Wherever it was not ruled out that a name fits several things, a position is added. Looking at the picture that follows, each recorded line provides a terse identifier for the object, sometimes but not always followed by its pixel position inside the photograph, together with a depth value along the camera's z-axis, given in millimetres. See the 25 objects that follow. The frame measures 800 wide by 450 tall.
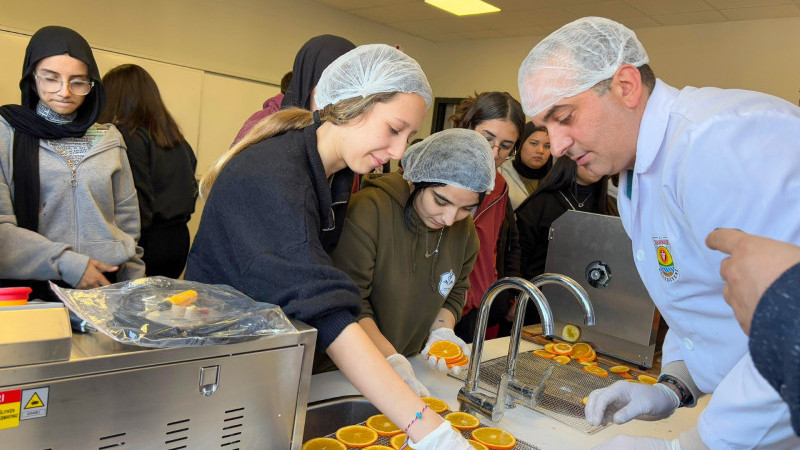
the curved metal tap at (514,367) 1484
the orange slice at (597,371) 1857
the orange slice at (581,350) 2014
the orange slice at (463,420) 1327
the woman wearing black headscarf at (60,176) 1922
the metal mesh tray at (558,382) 1521
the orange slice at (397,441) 1187
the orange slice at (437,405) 1408
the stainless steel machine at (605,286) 1994
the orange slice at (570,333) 2180
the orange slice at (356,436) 1183
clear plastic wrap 846
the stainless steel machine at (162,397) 744
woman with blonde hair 1076
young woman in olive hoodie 1649
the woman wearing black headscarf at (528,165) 3033
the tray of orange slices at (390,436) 1173
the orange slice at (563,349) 2000
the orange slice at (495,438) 1260
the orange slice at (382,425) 1245
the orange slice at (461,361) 1651
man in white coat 959
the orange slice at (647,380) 1839
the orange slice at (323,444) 1152
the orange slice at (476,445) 1236
